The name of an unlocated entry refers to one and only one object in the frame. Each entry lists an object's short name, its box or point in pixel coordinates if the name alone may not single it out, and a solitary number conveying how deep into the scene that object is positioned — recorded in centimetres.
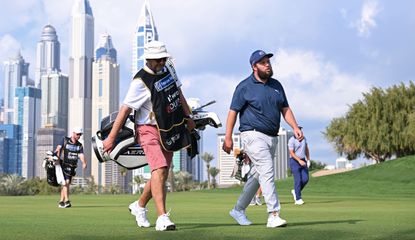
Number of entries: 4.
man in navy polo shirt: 843
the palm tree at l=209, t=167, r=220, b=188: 10695
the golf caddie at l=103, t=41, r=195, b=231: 784
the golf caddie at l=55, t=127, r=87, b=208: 1609
